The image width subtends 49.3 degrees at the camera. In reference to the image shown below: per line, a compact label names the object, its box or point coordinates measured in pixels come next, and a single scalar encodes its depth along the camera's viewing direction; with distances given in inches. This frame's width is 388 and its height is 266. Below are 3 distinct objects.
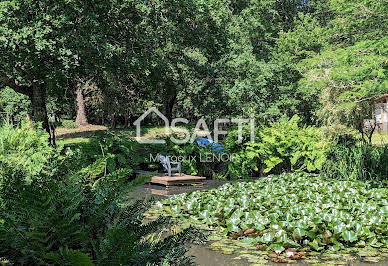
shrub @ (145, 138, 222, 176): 515.5
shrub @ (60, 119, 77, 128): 1051.7
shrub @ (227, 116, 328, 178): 486.6
